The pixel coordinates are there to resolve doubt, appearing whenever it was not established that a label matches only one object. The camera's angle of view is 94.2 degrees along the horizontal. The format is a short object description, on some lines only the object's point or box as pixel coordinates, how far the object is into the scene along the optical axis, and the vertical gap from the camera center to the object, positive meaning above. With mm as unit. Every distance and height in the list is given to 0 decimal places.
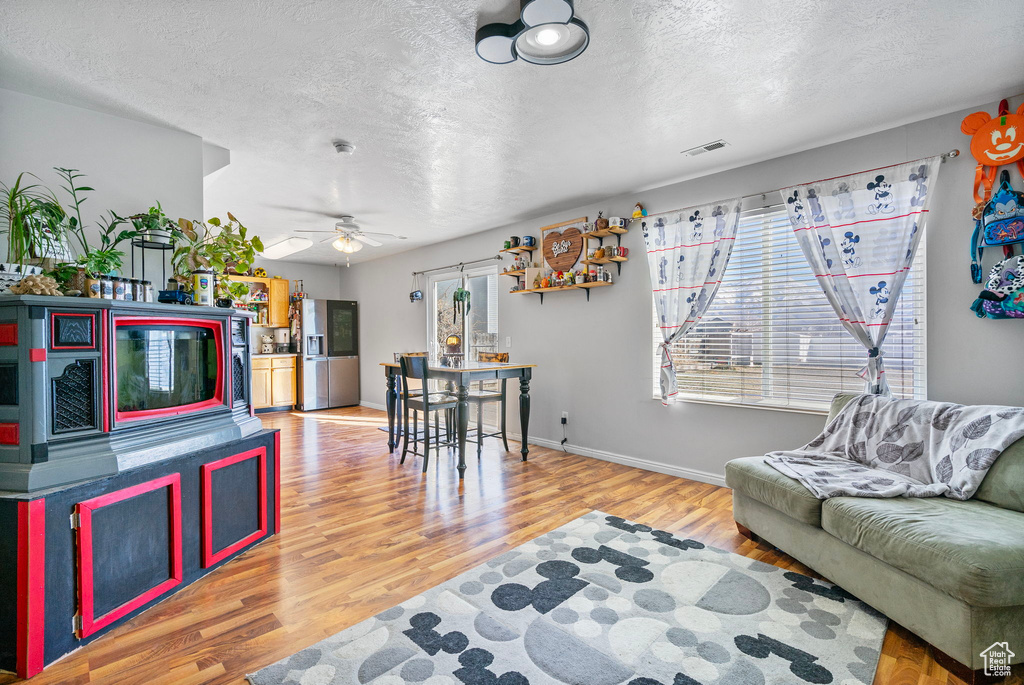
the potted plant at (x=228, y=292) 2623 +307
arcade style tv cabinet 1661 -483
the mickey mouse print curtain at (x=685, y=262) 3672 +627
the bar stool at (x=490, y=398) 4624 -549
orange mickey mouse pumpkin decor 2490 +1037
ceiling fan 4863 +1153
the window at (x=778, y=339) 2943 -6
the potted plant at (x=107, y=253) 2133 +446
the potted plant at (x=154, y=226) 2545 +651
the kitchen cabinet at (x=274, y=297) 7570 +763
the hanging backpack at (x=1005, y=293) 2467 +229
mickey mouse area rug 1646 -1150
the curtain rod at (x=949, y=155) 2713 +1045
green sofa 1603 -831
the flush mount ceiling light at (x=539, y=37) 1792 +1269
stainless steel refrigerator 7578 -188
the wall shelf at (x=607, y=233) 4238 +984
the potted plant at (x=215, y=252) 2506 +511
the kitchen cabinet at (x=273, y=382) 7359 -591
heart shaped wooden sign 4632 +920
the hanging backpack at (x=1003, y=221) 2479 +607
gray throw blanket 2145 -580
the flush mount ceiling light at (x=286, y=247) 5590 +1191
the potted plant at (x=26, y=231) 1937 +518
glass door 5758 +362
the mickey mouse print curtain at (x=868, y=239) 2832 +624
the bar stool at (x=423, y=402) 4082 -553
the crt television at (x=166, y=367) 2035 -99
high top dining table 3939 -313
